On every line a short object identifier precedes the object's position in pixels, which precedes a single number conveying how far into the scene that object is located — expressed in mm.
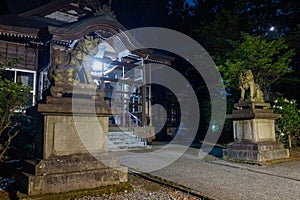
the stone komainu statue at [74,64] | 4254
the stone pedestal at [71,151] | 3730
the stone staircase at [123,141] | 9680
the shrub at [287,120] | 9266
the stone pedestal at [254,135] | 6814
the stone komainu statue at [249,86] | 7340
